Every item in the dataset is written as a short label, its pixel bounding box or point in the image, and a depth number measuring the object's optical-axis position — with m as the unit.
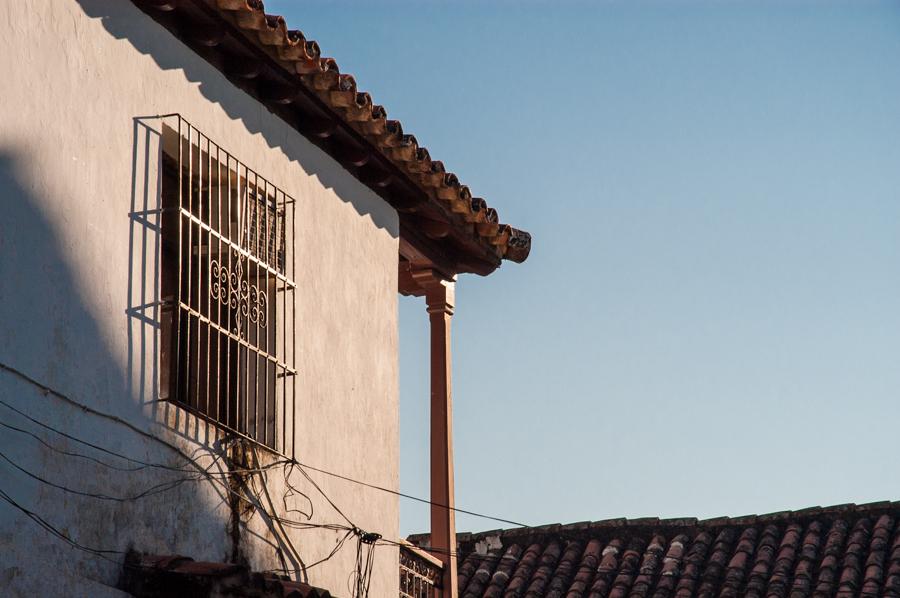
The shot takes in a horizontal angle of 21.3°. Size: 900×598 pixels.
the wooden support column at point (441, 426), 16.38
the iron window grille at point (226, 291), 11.40
